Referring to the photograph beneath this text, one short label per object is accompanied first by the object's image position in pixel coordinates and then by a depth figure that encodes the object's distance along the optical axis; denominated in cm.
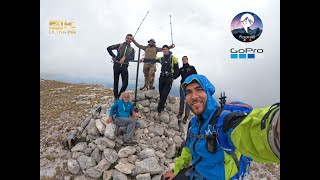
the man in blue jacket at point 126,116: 270
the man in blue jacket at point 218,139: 82
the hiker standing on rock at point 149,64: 260
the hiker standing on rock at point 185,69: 252
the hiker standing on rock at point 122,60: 260
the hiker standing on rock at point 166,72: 261
